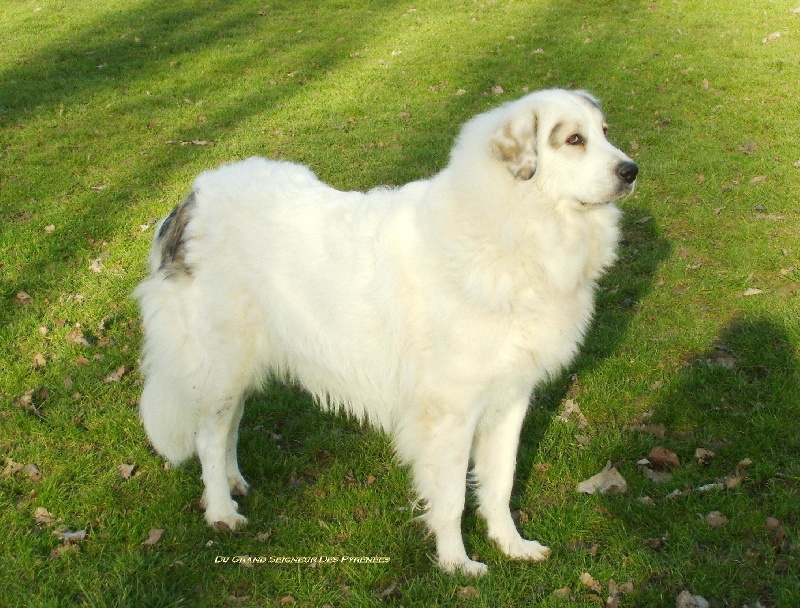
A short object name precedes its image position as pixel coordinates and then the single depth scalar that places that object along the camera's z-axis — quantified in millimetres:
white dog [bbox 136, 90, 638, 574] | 3162
